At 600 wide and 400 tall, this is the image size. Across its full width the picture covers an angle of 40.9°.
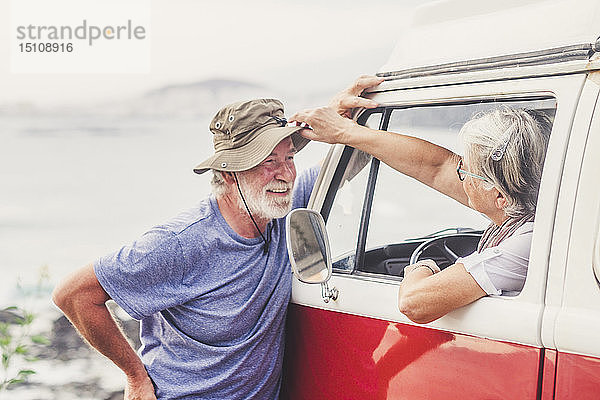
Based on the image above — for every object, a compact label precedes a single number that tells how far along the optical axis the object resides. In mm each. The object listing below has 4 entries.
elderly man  2820
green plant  6024
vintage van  1928
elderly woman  2127
